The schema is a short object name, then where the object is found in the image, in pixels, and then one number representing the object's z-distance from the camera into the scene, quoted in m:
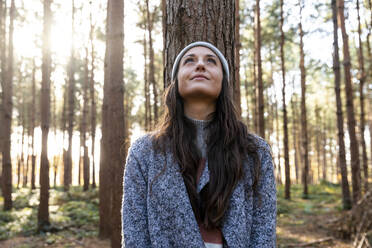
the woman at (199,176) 1.89
